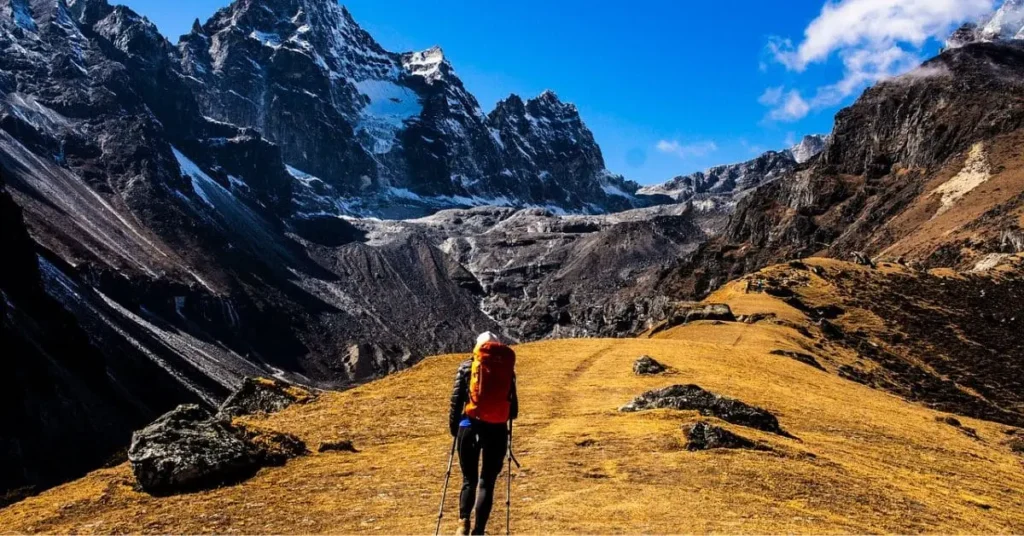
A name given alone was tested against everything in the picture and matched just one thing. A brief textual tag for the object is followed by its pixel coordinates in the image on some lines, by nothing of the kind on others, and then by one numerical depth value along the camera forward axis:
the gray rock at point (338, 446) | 20.33
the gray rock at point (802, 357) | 44.00
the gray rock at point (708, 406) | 23.05
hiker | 13.64
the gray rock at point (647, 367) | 32.69
